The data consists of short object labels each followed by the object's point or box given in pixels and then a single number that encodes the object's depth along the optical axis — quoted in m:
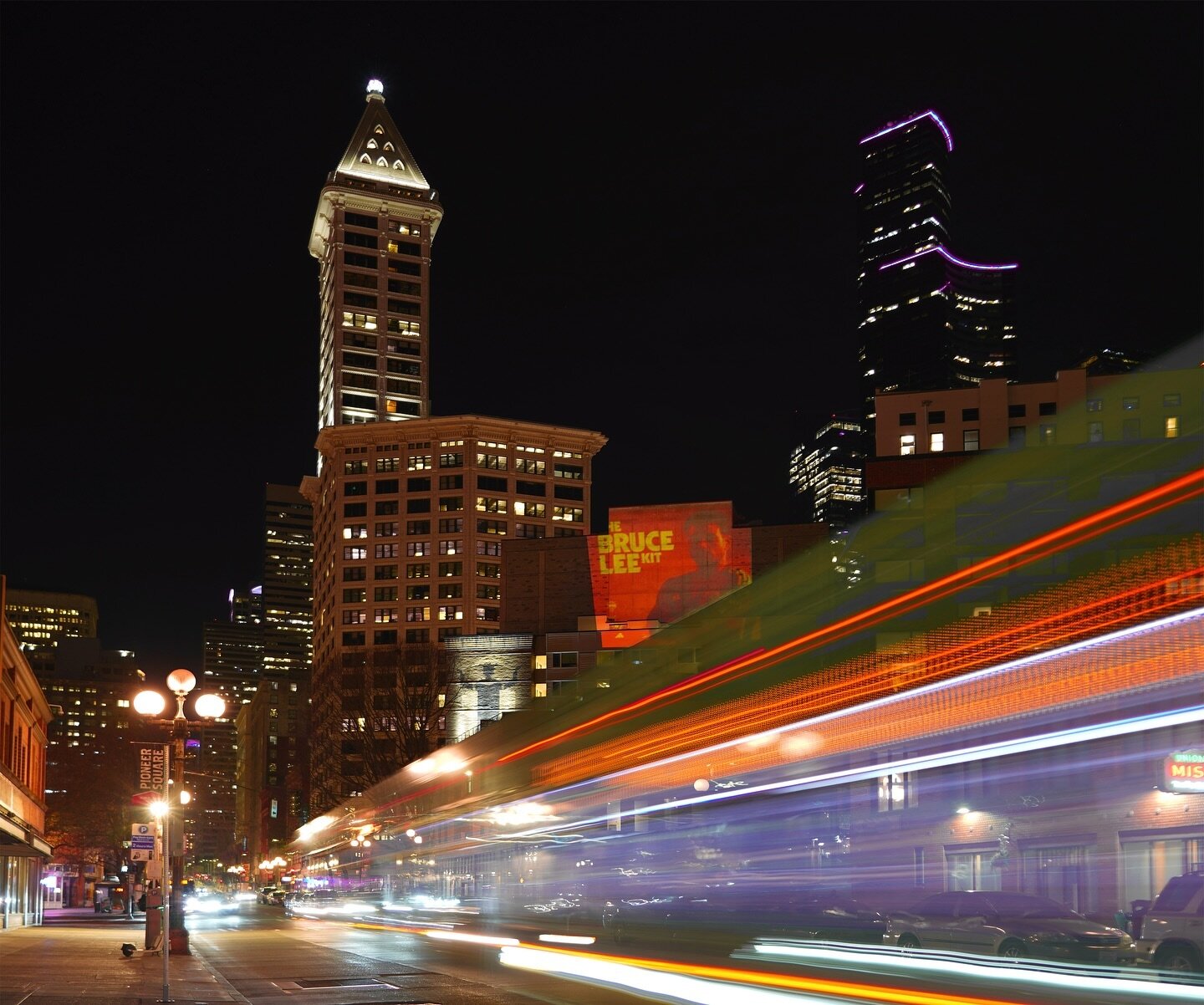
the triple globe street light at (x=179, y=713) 23.36
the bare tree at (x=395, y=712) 83.25
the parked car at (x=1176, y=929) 11.01
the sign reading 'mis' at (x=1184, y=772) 10.05
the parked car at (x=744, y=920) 16.81
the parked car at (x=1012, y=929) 12.88
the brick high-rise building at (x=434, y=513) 177.62
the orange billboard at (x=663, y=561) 101.62
